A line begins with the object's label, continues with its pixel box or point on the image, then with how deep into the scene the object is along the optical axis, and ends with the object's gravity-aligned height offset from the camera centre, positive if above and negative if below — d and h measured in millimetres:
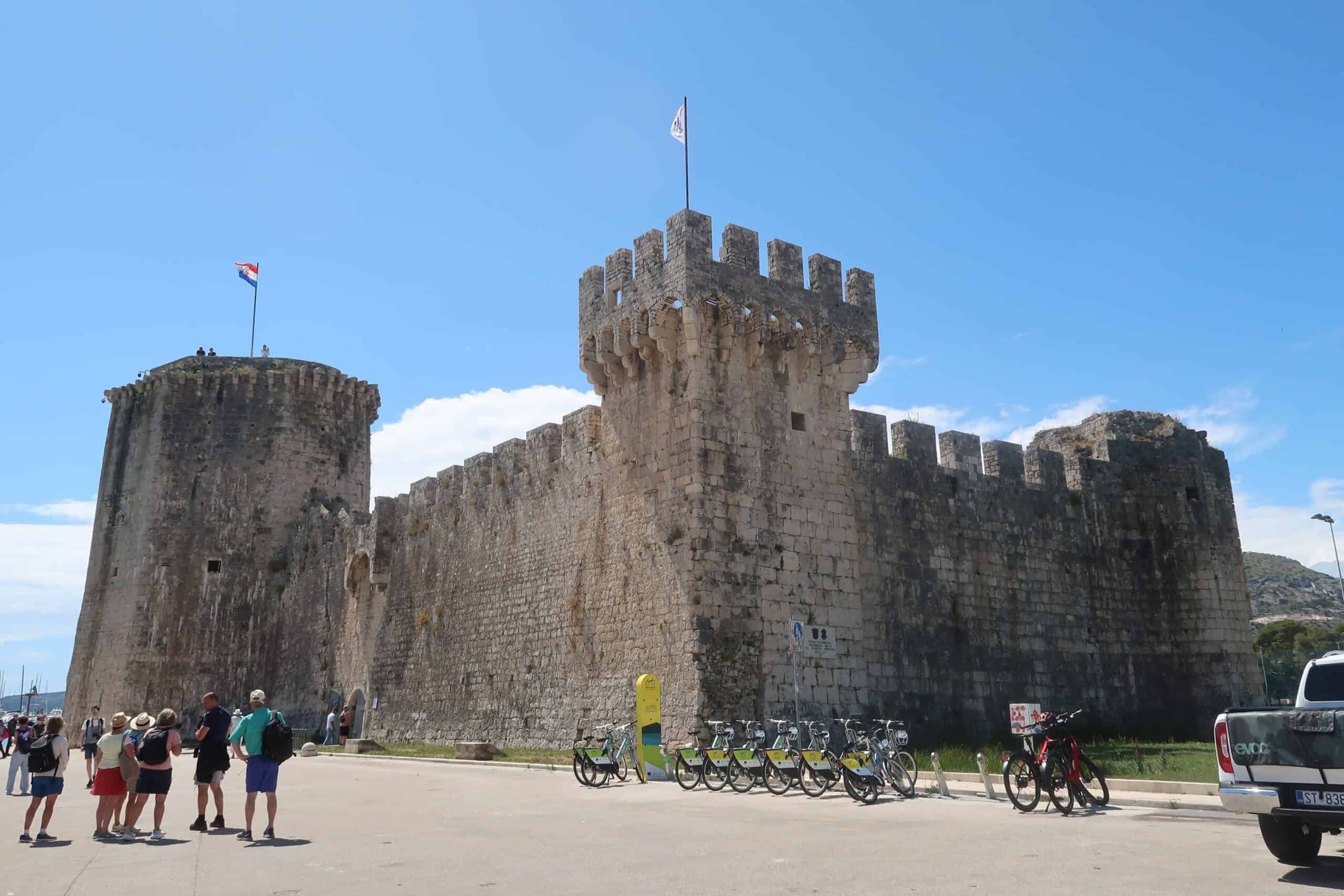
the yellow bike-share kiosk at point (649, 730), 14578 -121
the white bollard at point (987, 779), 11461 -684
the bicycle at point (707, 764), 13422 -560
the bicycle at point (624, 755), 14445 -474
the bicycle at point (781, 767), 12602 -570
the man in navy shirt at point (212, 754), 10305 -281
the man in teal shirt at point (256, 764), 9500 -358
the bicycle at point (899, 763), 12031 -523
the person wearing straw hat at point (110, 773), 9867 -438
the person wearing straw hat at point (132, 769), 9875 -403
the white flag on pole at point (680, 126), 18141 +10343
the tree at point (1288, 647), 23734 +2908
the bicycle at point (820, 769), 11984 -577
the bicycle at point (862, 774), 11352 -603
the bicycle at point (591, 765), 14141 -592
